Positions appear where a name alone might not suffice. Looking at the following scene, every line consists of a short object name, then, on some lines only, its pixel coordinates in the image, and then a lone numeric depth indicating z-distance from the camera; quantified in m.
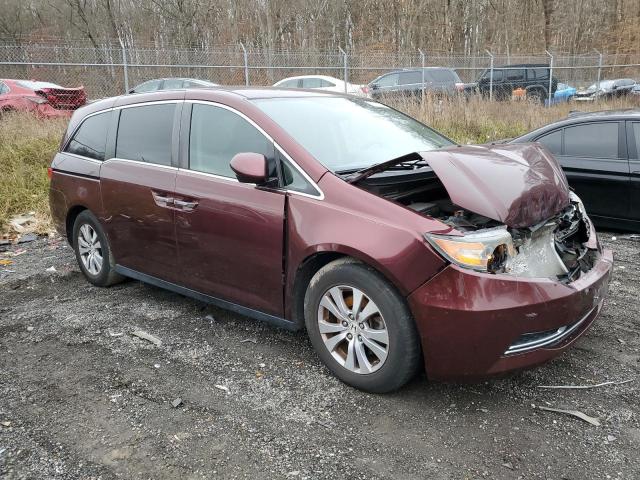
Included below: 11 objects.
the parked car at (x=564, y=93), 17.38
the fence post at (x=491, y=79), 14.83
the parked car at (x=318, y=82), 16.34
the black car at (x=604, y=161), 5.90
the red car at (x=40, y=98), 11.24
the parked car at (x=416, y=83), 14.16
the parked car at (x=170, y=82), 14.38
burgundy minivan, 2.71
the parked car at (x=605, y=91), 18.44
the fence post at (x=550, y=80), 16.79
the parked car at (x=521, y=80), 16.23
